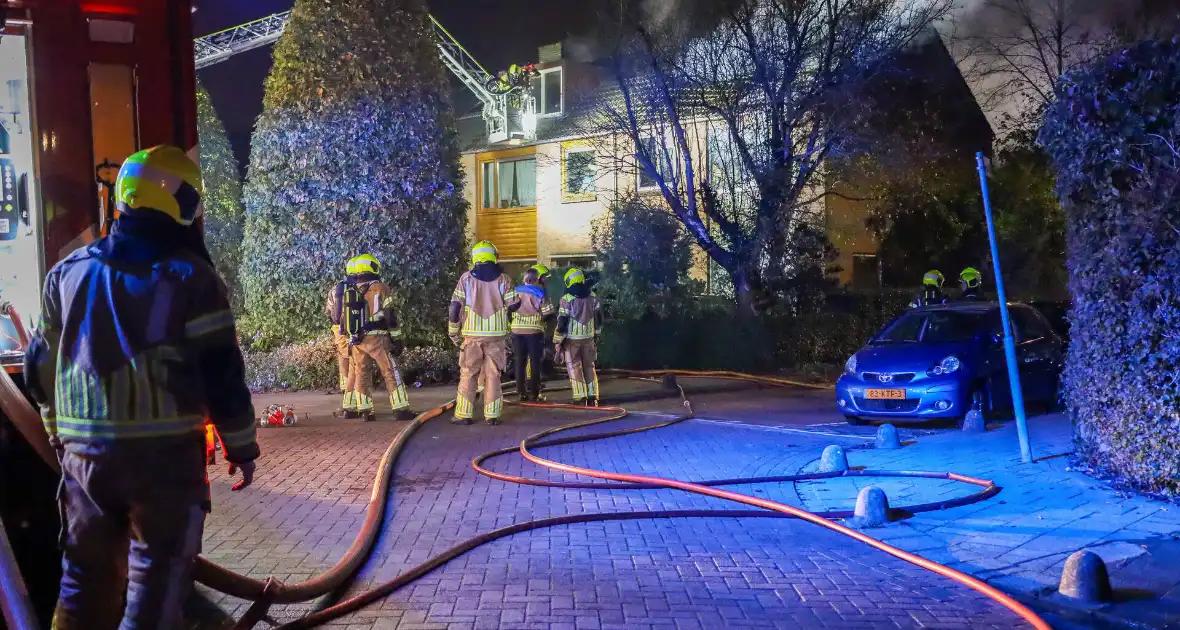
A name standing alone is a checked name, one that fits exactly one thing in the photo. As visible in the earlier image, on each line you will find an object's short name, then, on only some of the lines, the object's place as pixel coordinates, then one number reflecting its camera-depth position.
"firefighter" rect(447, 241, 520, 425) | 10.03
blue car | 9.49
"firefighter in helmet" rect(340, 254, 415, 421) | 10.16
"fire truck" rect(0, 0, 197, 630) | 3.64
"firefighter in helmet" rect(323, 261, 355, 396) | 10.25
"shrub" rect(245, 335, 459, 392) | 14.00
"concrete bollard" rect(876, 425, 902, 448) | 8.72
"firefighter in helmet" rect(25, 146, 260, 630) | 2.89
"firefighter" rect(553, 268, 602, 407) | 11.85
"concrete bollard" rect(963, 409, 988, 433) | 9.30
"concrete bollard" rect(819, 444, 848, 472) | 7.47
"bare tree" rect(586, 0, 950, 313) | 15.36
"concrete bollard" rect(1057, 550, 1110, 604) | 4.46
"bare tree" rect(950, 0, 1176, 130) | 19.95
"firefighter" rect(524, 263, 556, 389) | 12.59
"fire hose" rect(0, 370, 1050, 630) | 3.80
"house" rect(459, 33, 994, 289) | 17.09
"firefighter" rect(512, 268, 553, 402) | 12.05
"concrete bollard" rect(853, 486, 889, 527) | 5.93
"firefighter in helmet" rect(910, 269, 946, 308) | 14.15
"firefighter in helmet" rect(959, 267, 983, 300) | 14.19
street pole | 7.21
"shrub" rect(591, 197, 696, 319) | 17.67
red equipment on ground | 10.23
